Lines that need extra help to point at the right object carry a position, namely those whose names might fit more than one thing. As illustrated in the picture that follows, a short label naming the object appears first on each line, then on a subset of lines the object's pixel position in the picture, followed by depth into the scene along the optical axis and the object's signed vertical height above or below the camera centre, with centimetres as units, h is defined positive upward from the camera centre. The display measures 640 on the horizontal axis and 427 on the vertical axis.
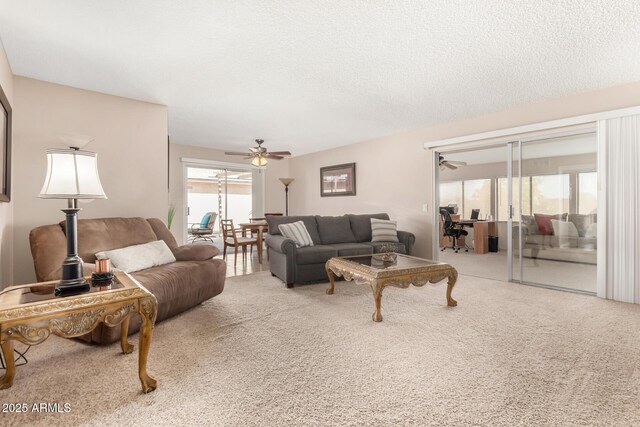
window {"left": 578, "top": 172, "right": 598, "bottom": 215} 370 +27
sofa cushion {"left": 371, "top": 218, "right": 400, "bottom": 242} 495 -27
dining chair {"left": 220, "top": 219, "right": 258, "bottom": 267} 554 -47
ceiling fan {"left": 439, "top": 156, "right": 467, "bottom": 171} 622 +108
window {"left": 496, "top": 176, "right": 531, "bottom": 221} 428 +24
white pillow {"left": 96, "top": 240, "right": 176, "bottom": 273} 276 -39
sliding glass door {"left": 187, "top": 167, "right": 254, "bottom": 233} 777 +54
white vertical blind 335 +6
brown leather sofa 249 -43
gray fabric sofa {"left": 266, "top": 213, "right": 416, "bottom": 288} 403 -45
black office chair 740 -36
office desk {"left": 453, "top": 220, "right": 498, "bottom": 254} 721 -50
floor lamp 798 +62
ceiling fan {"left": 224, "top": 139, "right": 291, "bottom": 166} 551 +108
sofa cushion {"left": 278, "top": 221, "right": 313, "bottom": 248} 434 -27
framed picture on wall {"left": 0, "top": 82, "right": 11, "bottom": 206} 262 +59
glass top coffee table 286 -56
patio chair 762 -34
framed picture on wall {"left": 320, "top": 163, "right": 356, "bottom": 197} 668 +77
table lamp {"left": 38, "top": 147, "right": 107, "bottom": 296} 183 +16
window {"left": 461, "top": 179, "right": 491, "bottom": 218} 867 +53
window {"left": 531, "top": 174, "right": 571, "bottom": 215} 399 +27
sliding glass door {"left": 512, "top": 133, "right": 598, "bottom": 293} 380 +3
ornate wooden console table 146 -50
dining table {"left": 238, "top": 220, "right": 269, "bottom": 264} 575 -27
